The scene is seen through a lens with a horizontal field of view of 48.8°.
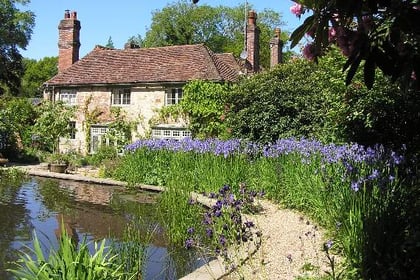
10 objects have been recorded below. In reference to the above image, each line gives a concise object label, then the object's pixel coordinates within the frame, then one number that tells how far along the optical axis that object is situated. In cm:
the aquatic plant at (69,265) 362
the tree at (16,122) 2244
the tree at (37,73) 7100
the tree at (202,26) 5416
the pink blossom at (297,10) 223
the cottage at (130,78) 2206
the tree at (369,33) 186
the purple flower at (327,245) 368
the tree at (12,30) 3102
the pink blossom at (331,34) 226
